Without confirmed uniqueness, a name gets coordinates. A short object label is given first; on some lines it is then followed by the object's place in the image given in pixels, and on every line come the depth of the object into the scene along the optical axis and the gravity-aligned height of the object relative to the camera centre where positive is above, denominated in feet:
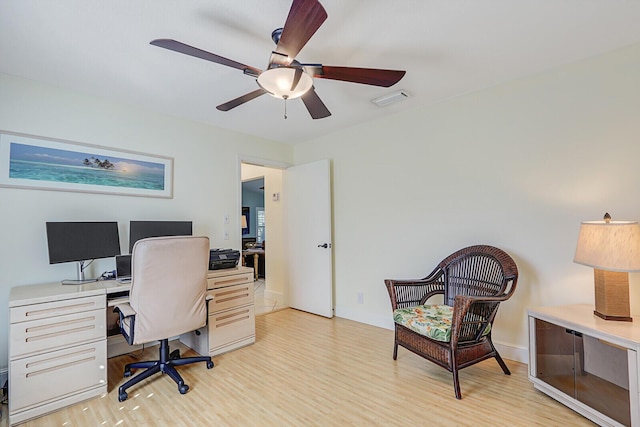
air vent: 8.83 +3.69
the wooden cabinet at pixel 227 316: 8.69 -3.04
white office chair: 6.37 -1.73
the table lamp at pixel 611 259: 5.58 -0.92
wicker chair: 6.51 -2.22
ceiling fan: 4.23 +2.76
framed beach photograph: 7.41 +1.52
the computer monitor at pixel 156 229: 8.71 -0.31
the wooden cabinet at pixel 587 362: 4.95 -2.90
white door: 12.16 -0.89
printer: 9.32 -1.31
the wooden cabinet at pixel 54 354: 5.83 -2.86
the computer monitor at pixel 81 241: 7.20 -0.53
